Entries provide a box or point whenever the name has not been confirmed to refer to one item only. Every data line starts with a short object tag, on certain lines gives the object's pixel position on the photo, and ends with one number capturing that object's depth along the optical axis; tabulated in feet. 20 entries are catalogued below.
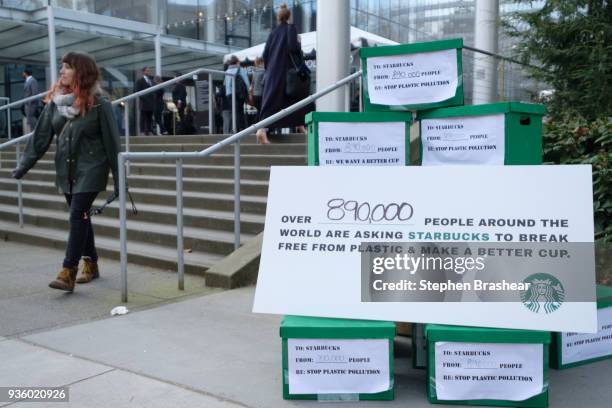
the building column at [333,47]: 25.31
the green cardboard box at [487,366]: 9.62
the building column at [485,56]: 29.63
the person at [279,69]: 28.99
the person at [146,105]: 44.32
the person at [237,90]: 38.65
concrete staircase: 21.06
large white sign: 9.89
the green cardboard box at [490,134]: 11.19
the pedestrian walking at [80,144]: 16.72
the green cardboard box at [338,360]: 9.94
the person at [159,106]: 46.45
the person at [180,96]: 47.80
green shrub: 16.02
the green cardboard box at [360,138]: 11.85
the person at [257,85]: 35.83
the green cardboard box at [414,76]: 12.28
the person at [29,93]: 50.57
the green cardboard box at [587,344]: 11.21
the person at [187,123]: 49.06
